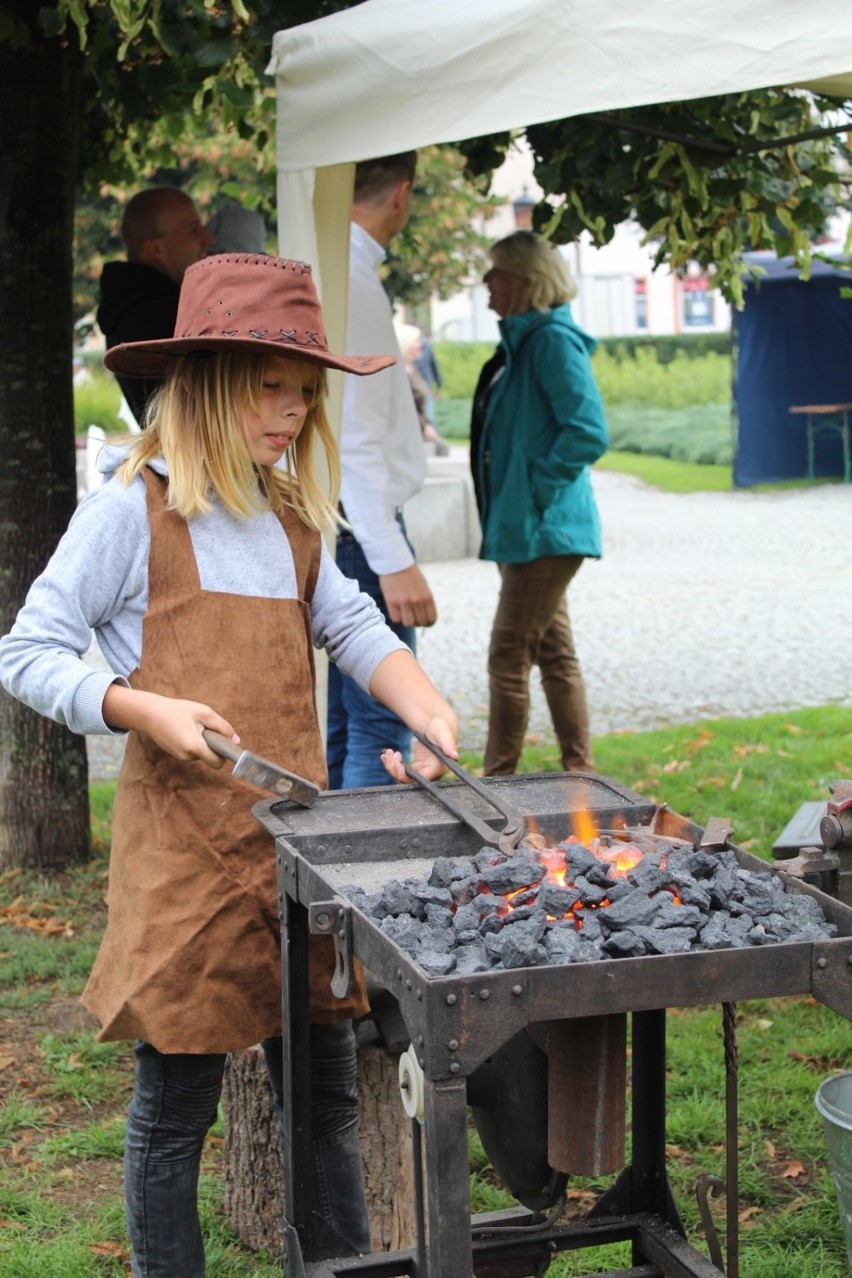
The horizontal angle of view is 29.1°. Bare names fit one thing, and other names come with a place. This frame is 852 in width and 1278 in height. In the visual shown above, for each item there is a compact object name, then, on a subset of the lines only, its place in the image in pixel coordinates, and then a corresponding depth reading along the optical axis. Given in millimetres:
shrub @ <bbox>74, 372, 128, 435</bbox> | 23281
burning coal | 1972
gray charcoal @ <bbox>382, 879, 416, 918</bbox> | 2158
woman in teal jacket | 5750
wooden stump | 3119
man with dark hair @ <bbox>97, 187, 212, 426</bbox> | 4891
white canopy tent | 3188
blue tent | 16797
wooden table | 17703
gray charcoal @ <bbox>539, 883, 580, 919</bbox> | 2115
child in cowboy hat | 2521
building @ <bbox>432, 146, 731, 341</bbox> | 38000
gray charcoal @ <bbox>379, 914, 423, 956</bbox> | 2021
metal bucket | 2820
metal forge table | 1881
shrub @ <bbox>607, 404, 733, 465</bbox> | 21781
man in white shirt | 4480
